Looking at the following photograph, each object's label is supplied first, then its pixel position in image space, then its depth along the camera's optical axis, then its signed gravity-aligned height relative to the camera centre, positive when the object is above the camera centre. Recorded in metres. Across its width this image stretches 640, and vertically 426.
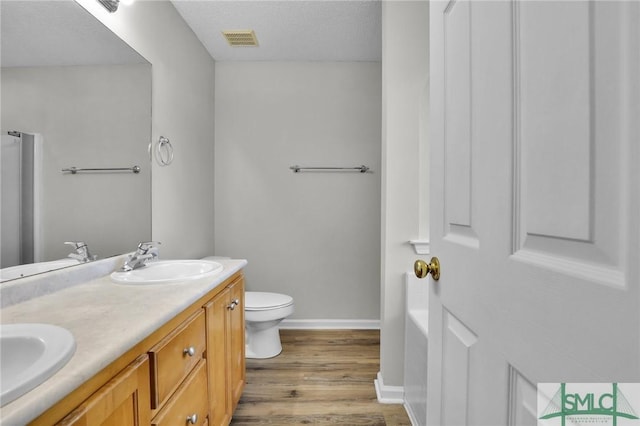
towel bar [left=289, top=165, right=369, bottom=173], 2.94 +0.39
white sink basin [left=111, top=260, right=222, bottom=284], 1.35 -0.28
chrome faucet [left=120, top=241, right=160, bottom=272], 1.54 -0.23
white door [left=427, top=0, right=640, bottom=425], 0.35 +0.01
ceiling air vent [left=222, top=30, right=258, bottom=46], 2.50 +1.39
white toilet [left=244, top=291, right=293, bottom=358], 2.25 -0.78
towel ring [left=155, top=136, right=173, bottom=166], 1.96 +0.37
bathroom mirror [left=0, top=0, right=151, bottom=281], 1.08 +0.31
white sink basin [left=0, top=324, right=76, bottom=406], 0.62 -0.27
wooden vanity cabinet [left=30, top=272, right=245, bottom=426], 0.65 -0.47
